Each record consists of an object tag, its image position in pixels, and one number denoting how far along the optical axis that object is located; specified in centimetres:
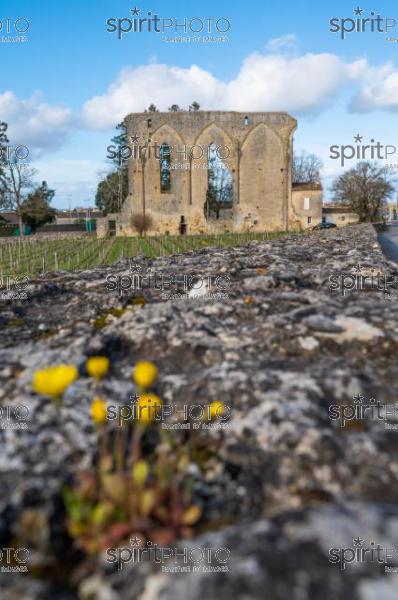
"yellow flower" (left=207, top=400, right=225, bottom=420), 160
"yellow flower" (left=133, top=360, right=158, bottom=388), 126
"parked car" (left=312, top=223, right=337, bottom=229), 4631
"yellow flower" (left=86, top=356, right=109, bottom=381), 132
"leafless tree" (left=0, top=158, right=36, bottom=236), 5253
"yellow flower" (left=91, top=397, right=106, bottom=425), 122
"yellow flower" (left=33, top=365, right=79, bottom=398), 117
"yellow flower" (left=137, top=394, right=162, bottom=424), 135
